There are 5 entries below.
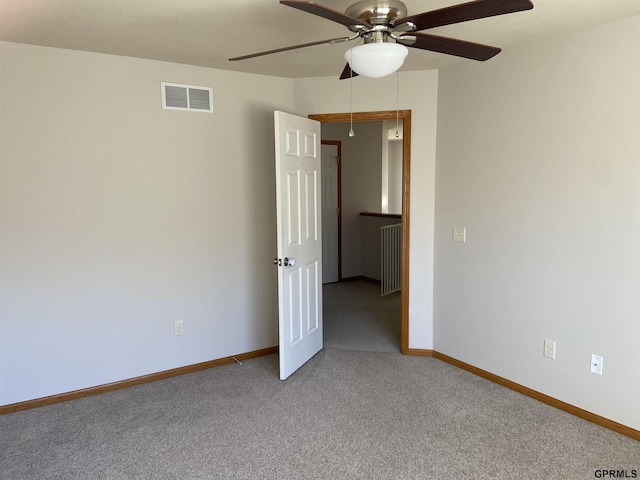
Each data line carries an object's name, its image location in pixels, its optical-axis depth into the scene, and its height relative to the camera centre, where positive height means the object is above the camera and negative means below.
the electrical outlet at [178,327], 3.41 -1.00
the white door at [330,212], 6.23 -0.24
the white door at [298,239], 3.20 -0.33
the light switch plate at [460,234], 3.39 -0.31
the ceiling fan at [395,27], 1.52 +0.64
